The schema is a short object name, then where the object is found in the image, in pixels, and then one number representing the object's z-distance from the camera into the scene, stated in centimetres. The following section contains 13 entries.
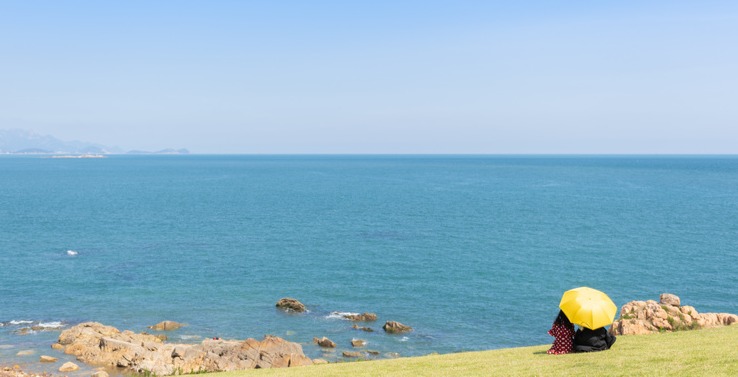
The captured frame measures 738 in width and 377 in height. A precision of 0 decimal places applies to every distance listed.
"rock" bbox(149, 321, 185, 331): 5297
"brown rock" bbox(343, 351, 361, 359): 4606
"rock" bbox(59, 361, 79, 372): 4065
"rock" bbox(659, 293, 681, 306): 3900
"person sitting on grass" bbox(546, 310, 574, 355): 2344
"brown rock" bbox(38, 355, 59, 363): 4291
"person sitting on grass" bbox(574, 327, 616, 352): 2341
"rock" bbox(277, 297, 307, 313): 5931
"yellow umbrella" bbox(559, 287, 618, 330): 2242
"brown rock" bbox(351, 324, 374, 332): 5322
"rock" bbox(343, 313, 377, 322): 5648
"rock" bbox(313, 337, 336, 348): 4859
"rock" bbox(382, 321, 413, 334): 5278
